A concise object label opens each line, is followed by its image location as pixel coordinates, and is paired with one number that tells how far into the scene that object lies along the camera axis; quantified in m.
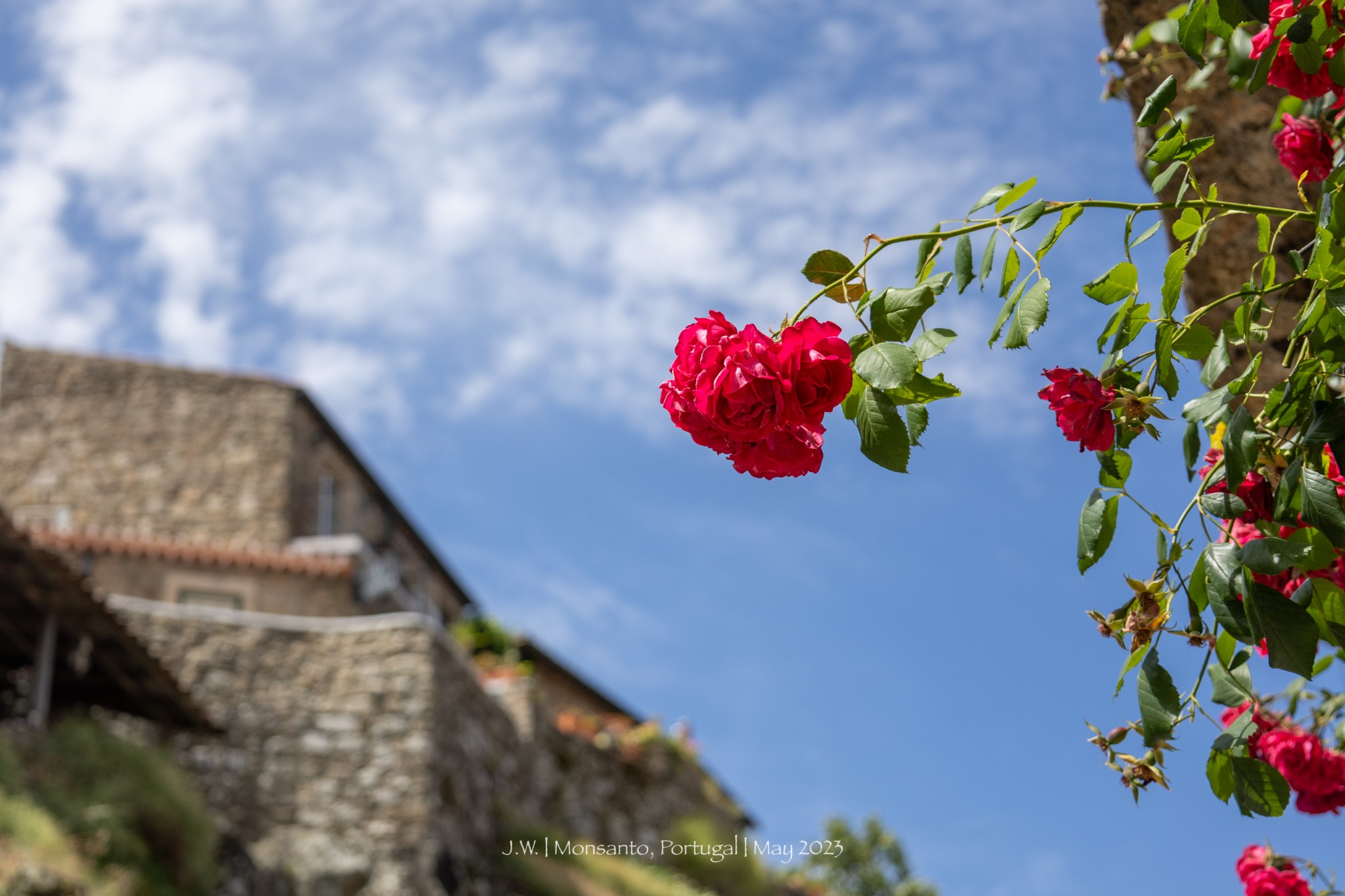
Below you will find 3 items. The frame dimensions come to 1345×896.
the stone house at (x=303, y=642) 12.17
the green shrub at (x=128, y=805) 9.45
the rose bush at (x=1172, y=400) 1.93
